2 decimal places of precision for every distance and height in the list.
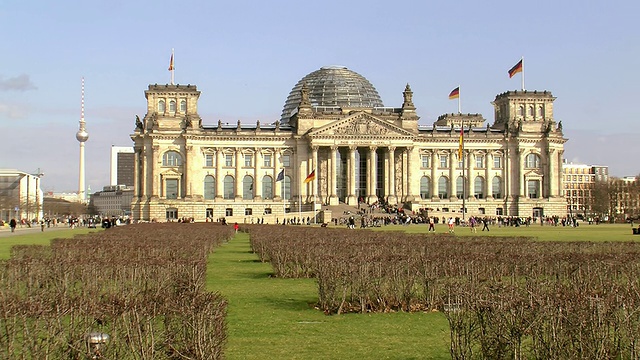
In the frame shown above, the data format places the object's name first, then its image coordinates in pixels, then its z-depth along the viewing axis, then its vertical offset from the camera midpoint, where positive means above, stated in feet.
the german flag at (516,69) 389.60 +71.77
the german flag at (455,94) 404.98 +61.43
